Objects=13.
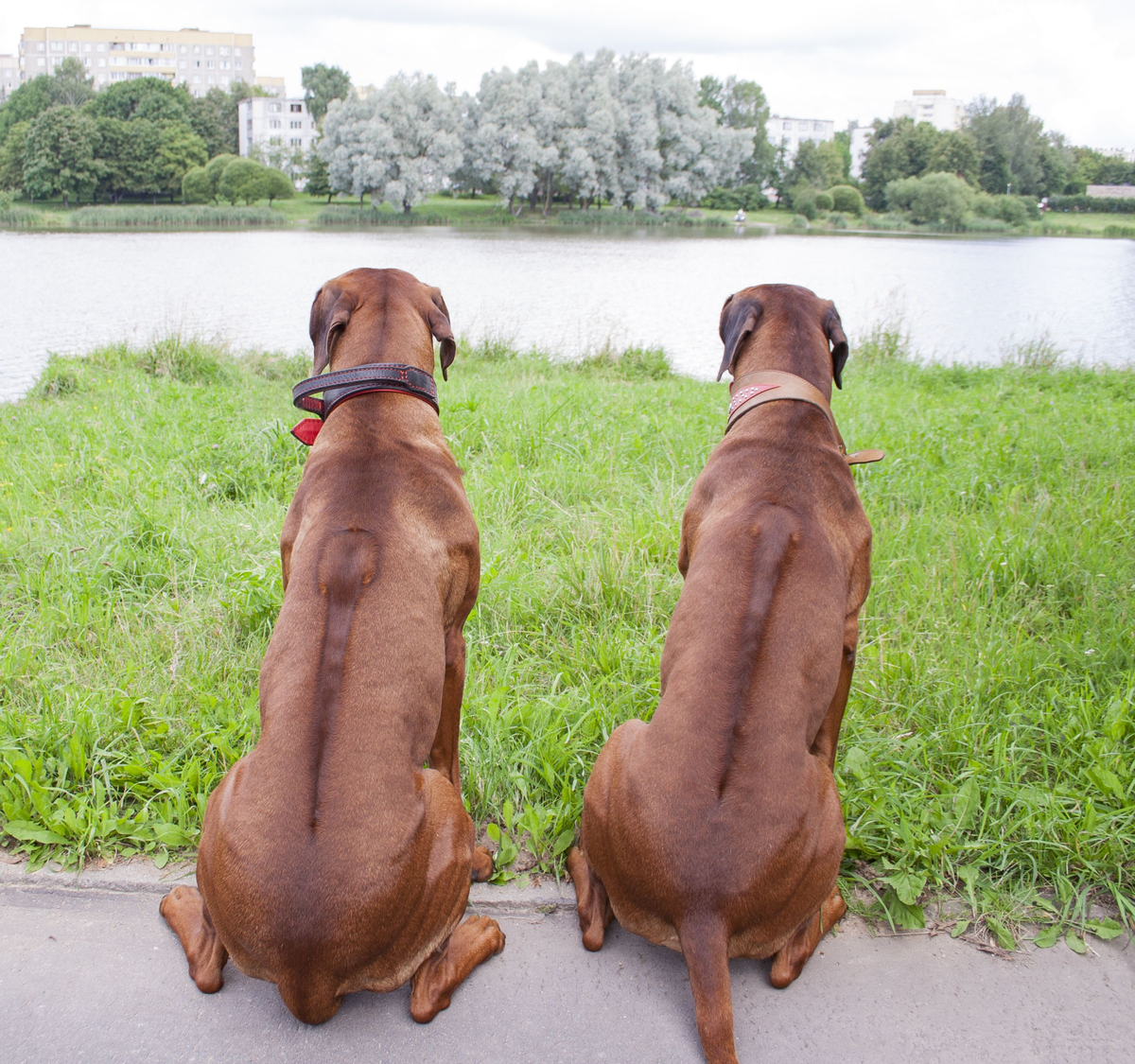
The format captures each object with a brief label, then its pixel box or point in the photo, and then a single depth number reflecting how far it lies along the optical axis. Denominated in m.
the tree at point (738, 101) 82.75
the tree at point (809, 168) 68.24
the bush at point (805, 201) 59.38
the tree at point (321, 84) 94.50
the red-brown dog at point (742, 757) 2.04
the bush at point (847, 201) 57.09
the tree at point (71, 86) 59.15
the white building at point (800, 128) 139.88
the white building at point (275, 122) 89.50
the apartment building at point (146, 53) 132.25
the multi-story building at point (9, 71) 146.75
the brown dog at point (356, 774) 1.96
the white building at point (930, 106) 101.00
